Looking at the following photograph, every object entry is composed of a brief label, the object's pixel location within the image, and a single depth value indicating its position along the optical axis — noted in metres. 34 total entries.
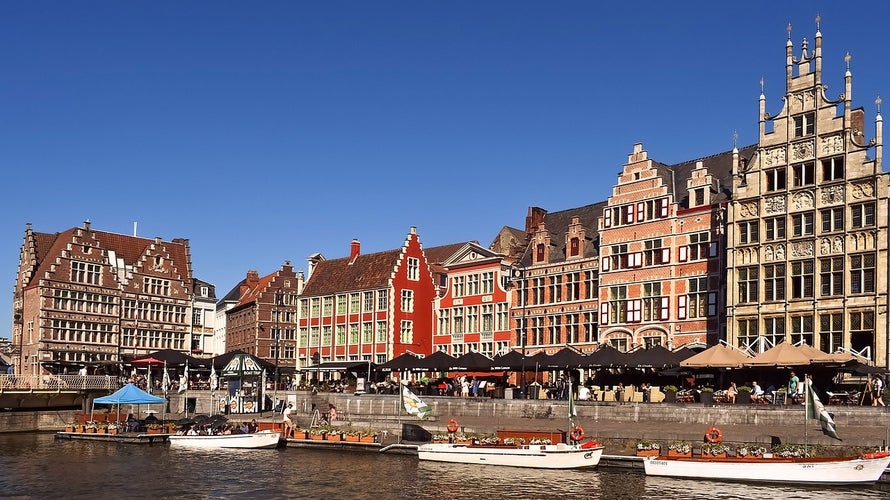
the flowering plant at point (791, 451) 32.75
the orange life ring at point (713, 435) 35.41
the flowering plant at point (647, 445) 35.78
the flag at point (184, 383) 61.53
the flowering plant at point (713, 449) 34.29
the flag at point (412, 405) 42.34
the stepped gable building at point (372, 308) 69.94
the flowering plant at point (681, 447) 34.56
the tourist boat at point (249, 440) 44.09
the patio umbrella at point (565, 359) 44.19
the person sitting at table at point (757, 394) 39.25
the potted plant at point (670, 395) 42.03
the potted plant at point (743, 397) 39.66
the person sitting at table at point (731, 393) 40.09
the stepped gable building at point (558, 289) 57.47
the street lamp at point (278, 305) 80.62
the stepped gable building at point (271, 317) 80.62
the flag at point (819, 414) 32.34
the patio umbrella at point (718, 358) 39.73
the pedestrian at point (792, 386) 39.14
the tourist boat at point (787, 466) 31.08
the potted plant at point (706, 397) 40.24
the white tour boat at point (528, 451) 35.94
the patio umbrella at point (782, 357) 38.00
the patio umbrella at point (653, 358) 41.28
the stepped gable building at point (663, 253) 51.06
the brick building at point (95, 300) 72.56
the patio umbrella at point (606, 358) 42.47
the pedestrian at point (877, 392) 37.00
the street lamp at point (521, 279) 60.59
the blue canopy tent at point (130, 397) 49.31
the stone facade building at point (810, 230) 43.84
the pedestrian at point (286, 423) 45.53
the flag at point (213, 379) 62.54
